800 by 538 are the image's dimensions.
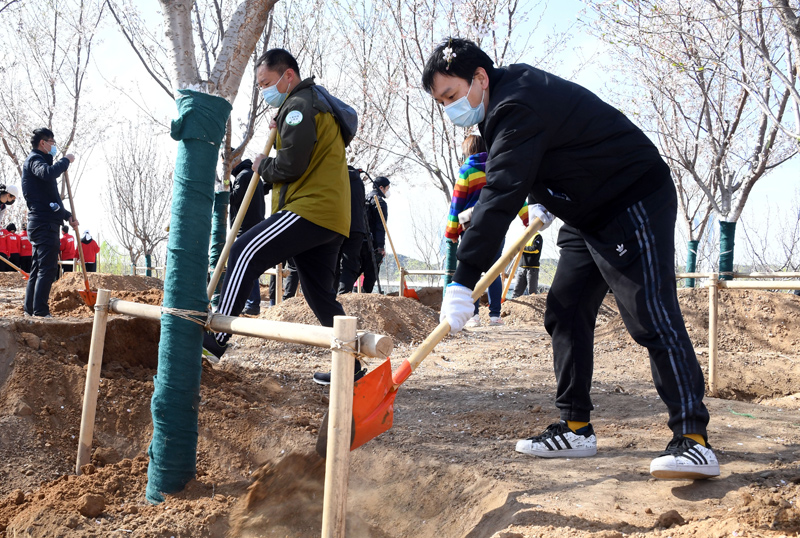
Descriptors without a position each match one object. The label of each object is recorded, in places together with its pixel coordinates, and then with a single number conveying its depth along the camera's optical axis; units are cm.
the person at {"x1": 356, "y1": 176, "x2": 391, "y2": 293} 847
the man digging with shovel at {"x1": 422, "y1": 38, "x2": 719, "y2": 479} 216
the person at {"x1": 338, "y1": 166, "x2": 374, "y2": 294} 598
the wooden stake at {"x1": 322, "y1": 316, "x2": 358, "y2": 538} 160
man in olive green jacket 303
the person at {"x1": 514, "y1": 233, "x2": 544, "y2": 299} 862
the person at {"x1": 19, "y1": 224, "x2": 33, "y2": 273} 1783
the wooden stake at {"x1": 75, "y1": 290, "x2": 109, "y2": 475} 254
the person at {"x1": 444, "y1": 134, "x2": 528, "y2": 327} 539
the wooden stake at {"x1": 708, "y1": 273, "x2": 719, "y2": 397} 401
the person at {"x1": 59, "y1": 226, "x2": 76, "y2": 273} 1747
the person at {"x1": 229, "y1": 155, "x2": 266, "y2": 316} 626
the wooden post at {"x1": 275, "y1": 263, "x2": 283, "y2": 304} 897
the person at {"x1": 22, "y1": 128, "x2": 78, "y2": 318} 591
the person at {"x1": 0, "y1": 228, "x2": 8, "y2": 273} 1754
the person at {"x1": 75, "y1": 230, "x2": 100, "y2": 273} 1509
